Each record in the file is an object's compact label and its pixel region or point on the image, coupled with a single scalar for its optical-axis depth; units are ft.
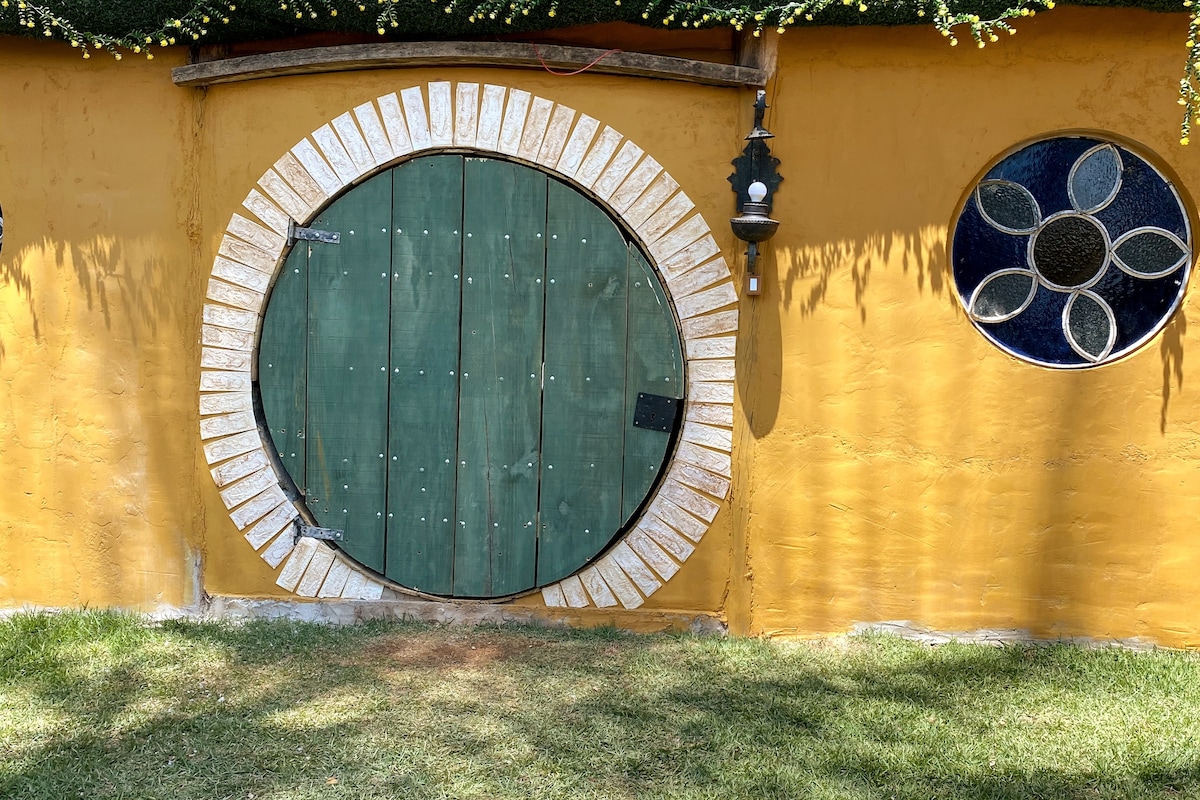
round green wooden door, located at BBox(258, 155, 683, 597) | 13.56
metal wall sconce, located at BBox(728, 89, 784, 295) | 12.79
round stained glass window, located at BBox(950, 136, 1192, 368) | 13.10
